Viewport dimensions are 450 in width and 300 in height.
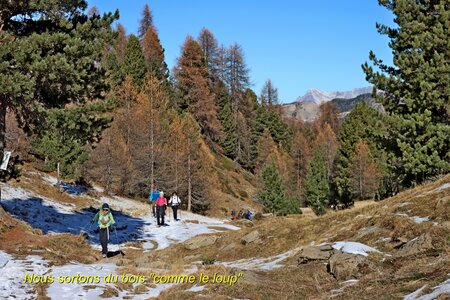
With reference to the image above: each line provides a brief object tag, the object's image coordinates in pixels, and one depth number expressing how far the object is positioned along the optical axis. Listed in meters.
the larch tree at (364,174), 61.47
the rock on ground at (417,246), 9.94
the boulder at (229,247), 16.73
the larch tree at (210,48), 83.44
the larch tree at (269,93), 110.88
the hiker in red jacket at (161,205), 26.02
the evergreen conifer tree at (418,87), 20.67
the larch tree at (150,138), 42.59
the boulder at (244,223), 30.67
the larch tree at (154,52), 70.09
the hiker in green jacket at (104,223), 14.80
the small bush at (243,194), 66.46
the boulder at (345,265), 9.50
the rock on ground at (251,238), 16.72
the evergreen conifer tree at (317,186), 57.03
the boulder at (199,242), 18.53
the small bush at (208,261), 14.07
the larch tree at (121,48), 74.35
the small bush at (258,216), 33.47
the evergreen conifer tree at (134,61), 61.00
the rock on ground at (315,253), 11.30
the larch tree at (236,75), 87.88
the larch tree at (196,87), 69.50
